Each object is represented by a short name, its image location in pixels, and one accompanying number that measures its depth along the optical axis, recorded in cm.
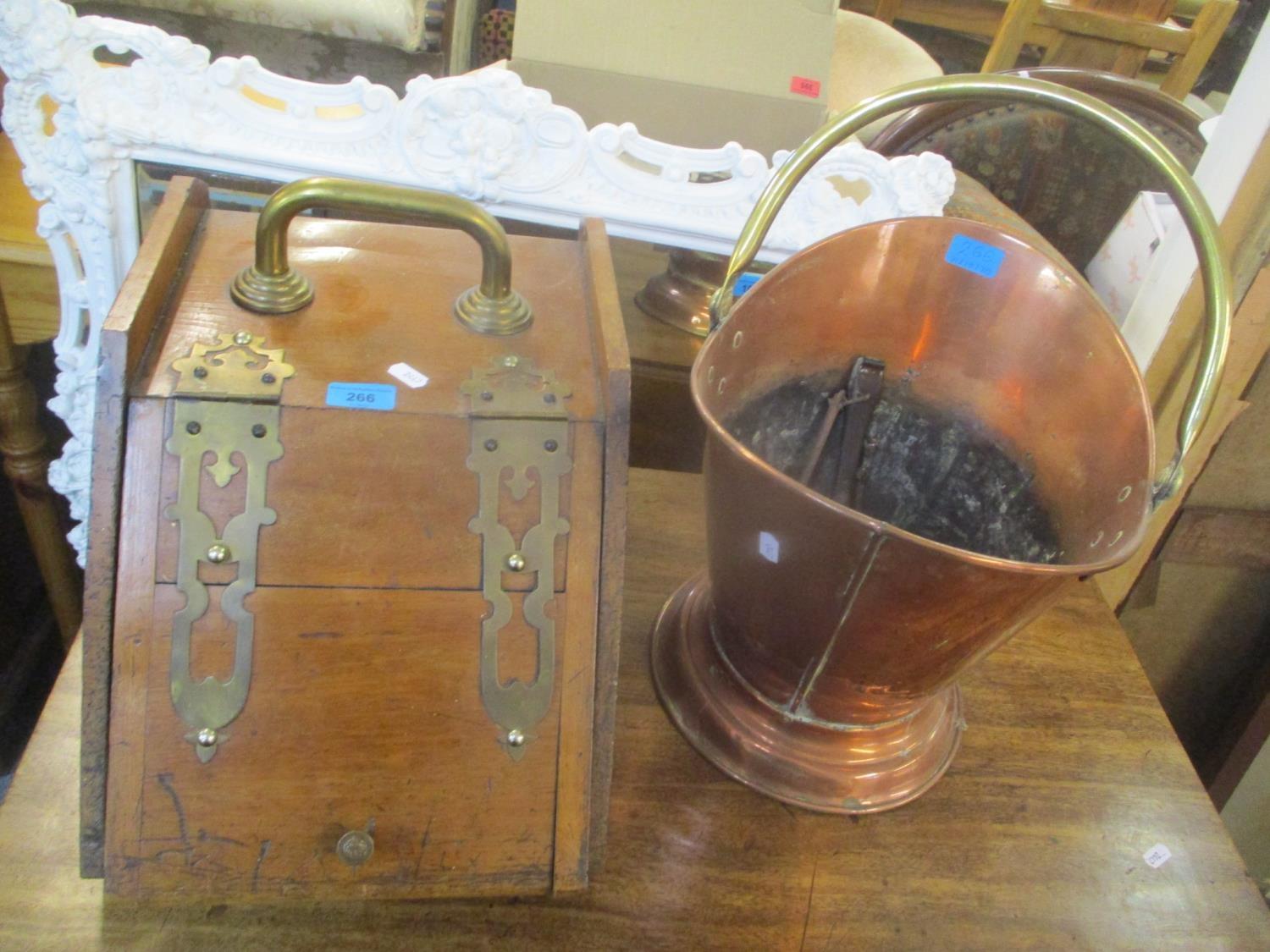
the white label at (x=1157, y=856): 73
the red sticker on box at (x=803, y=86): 92
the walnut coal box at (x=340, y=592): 57
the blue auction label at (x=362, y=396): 60
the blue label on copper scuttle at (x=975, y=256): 74
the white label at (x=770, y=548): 59
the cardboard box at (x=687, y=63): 88
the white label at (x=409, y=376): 62
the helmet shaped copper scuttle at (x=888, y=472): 59
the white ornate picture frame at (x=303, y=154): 77
